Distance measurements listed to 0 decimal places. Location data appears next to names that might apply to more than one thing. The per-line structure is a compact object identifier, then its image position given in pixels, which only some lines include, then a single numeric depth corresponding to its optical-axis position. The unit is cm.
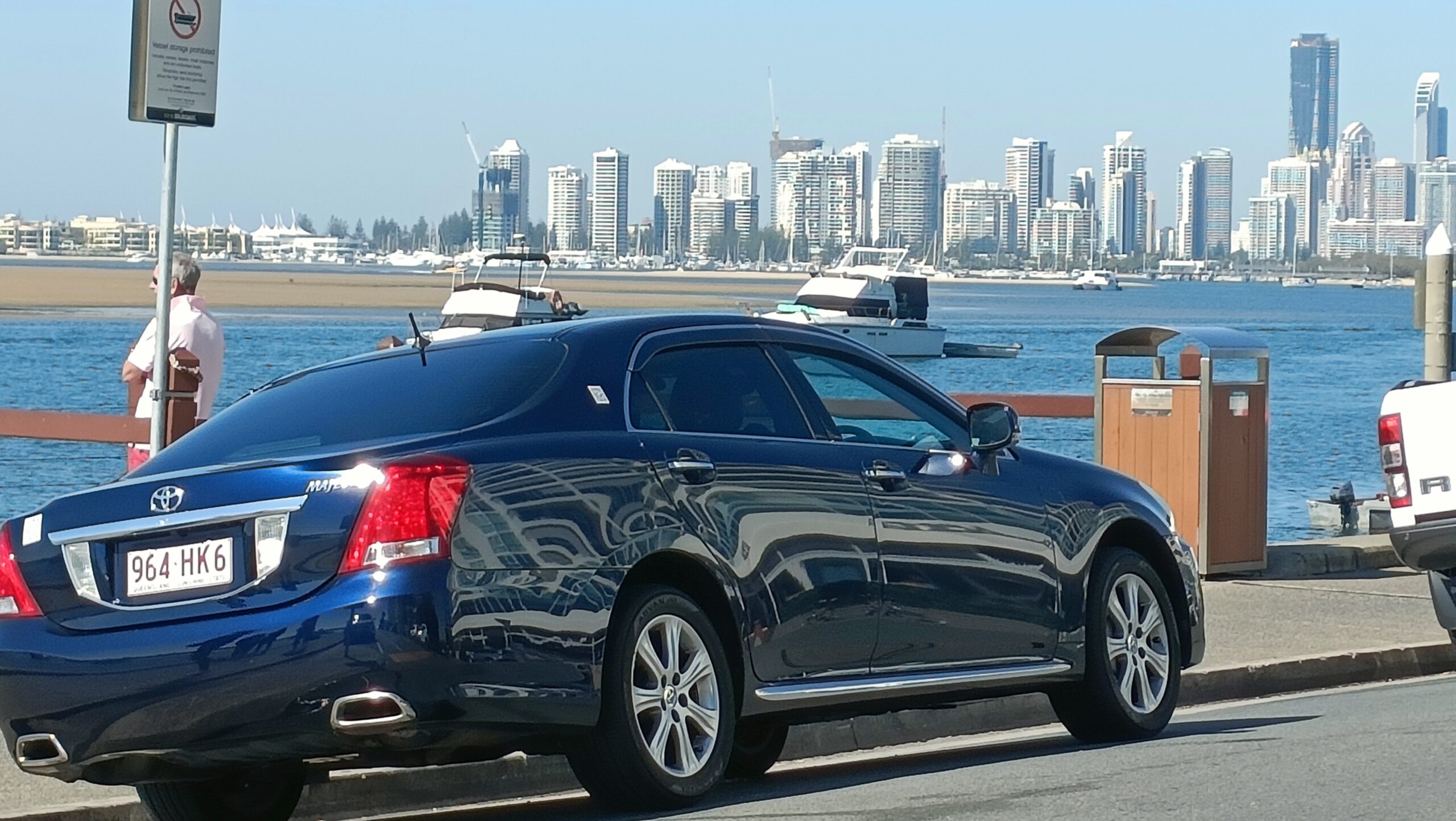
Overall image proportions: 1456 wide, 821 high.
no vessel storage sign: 897
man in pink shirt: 1105
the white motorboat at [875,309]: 7262
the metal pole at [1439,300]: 1833
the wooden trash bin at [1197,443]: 1366
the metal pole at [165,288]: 920
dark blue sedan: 612
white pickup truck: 1099
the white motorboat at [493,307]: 4959
